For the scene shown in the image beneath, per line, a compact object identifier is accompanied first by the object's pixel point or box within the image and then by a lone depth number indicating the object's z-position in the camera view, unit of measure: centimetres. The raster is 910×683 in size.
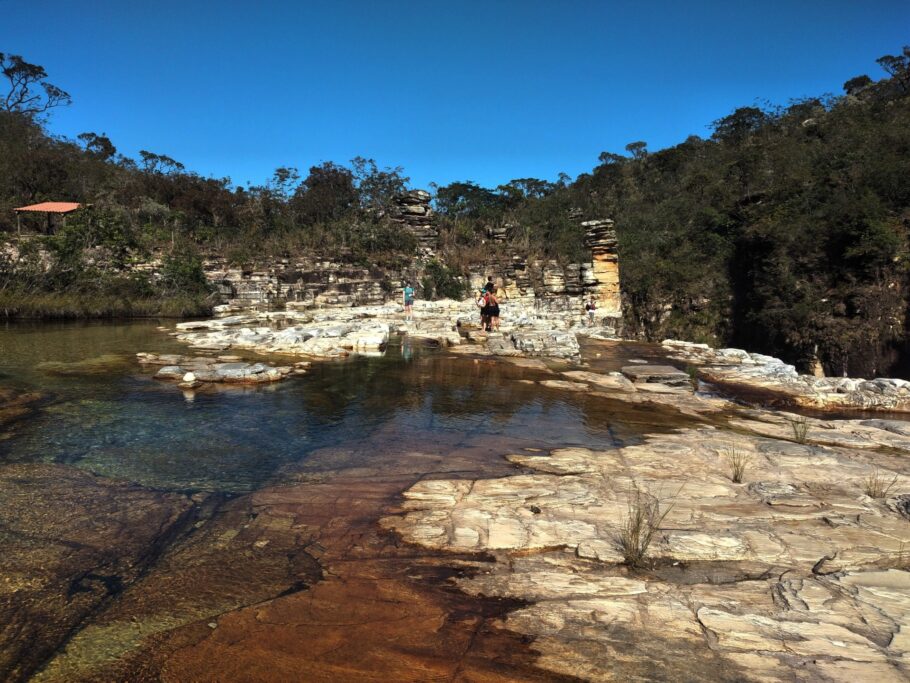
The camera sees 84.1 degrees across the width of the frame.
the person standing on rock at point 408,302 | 1664
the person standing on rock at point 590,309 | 2029
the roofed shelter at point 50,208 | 1992
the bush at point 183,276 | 1838
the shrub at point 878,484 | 353
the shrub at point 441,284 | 2345
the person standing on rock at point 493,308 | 1373
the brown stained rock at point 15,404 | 515
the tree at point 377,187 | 2697
